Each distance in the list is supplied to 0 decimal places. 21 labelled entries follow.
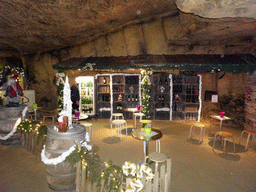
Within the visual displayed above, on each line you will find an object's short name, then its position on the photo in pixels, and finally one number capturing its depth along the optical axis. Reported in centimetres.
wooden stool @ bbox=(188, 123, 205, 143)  604
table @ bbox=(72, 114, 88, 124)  590
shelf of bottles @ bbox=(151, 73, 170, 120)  914
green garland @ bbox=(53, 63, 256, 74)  689
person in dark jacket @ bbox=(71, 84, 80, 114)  714
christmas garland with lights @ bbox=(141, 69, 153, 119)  822
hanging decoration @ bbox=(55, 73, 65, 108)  892
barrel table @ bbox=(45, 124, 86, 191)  345
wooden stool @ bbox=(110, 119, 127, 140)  620
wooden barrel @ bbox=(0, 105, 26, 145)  577
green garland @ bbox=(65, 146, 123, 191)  265
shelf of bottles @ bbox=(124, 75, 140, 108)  930
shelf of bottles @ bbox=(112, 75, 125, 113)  934
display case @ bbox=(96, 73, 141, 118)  928
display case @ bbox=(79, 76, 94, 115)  962
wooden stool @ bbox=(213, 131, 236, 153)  521
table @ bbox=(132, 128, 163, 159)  407
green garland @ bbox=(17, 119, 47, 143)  465
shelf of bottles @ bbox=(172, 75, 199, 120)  888
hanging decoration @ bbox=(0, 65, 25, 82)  1093
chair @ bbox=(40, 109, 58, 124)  775
